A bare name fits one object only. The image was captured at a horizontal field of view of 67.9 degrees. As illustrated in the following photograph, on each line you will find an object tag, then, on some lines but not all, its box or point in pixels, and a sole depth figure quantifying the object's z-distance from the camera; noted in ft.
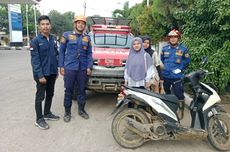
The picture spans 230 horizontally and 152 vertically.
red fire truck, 11.59
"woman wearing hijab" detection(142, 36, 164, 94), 10.31
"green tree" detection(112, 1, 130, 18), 82.63
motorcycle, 7.88
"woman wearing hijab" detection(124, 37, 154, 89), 9.45
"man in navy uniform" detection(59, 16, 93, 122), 10.00
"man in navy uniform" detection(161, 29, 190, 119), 9.87
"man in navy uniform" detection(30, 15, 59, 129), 9.28
